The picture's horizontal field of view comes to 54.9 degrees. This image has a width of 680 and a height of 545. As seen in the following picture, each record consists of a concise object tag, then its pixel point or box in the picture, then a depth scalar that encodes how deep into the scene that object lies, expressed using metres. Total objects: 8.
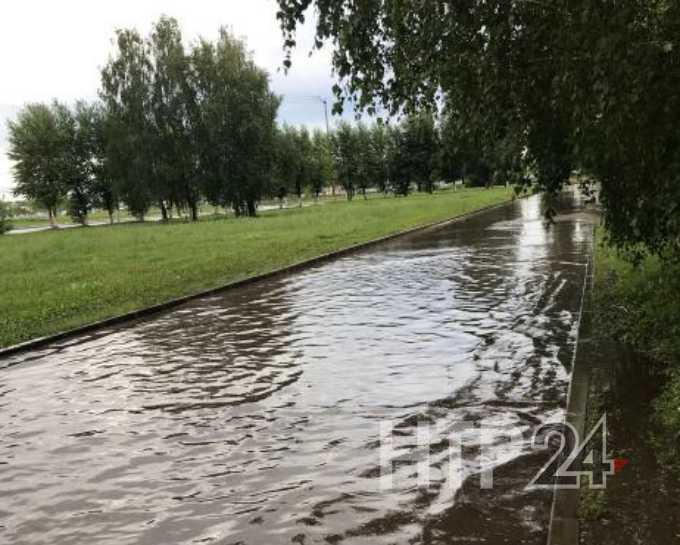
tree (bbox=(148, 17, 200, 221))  50.00
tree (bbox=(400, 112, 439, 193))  79.56
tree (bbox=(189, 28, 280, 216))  49.12
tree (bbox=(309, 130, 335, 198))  84.19
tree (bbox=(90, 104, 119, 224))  61.72
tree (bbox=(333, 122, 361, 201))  88.25
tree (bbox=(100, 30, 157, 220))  49.91
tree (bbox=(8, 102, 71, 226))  59.78
